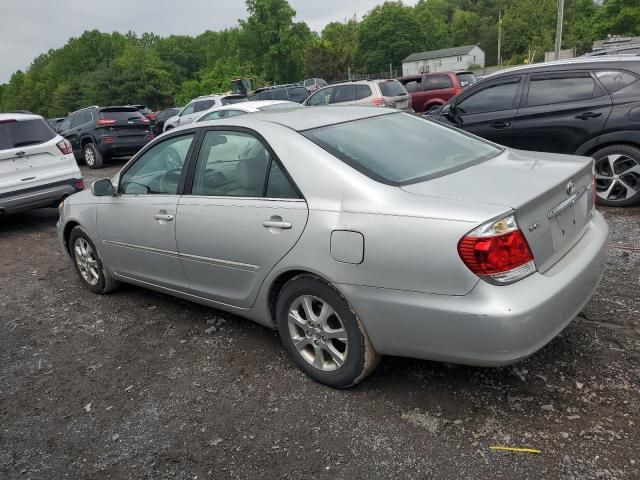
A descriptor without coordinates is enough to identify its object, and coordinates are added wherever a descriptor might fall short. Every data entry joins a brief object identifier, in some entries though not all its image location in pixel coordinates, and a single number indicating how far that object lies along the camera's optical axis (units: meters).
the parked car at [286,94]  20.83
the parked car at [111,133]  14.82
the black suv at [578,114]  5.99
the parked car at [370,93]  14.77
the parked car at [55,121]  22.86
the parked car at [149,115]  21.92
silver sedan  2.51
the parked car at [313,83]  37.47
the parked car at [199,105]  16.64
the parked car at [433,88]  17.45
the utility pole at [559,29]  25.23
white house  83.56
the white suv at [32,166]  7.62
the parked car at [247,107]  10.38
